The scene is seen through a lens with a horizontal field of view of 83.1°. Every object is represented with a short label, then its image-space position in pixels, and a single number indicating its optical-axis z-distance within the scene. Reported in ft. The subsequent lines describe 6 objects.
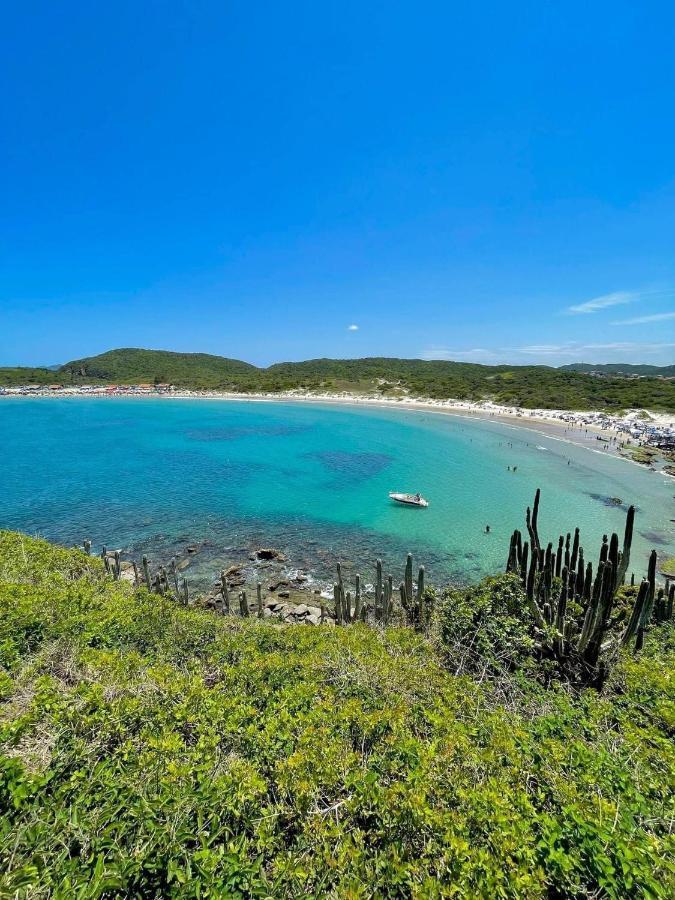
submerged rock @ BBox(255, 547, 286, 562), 71.62
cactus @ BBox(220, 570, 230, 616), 49.57
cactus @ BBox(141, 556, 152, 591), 51.78
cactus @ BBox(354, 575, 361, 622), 45.93
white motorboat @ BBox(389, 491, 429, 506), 98.63
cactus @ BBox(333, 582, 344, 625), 46.44
